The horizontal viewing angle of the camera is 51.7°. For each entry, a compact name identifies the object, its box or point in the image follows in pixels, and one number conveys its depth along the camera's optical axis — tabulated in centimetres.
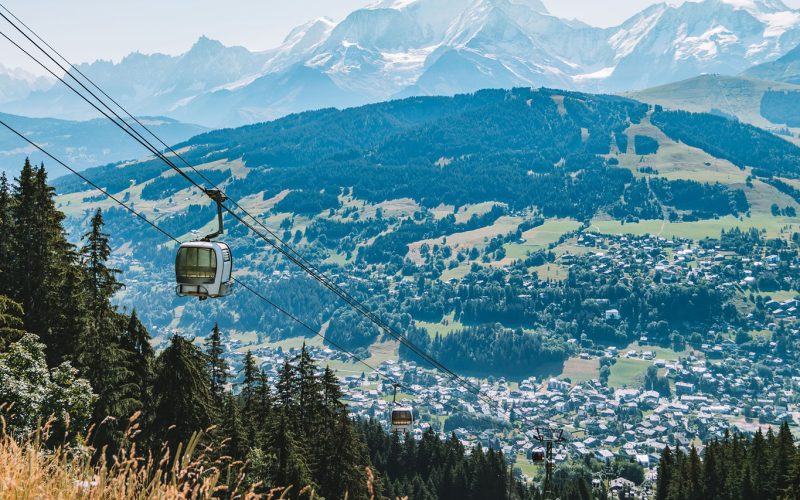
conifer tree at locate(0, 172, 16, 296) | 4297
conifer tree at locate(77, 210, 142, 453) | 3781
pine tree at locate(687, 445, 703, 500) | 8212
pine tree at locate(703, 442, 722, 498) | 8100
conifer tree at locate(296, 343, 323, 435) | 6494
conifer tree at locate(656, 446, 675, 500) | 9788
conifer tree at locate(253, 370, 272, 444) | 6227
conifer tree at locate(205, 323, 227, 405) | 5919
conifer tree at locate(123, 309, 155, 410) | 4497
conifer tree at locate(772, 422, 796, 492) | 7456
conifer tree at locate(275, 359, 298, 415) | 6488
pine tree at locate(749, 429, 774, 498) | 7675
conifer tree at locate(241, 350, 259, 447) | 6241
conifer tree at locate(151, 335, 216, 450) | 4053
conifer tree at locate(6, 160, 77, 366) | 4272
